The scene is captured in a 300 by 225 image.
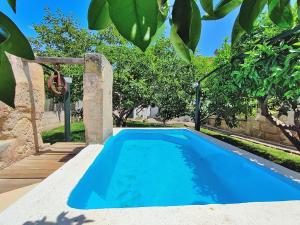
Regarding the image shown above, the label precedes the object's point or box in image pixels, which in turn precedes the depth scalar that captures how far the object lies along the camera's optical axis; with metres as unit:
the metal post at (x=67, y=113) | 6.34
